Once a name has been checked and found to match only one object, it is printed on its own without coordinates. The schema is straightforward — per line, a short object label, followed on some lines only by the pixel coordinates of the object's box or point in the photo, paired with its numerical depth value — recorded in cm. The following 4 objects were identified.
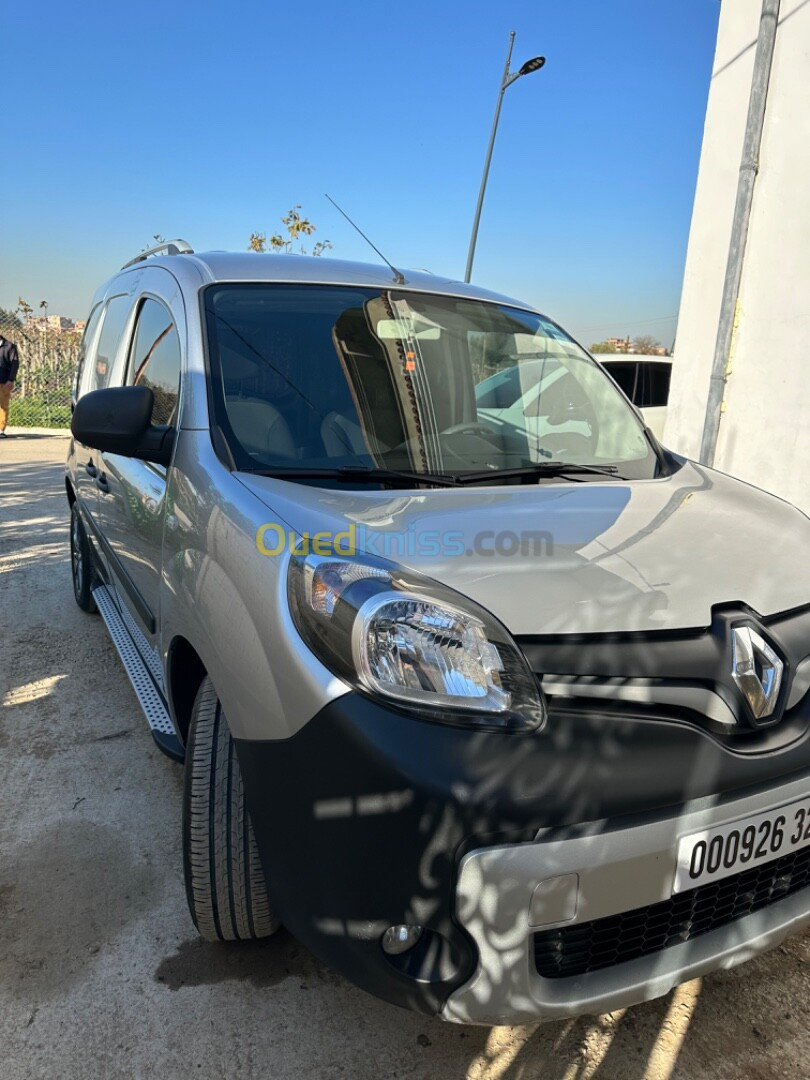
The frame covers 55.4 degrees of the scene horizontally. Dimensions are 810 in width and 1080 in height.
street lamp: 1023
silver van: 135
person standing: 1193
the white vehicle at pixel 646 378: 848
